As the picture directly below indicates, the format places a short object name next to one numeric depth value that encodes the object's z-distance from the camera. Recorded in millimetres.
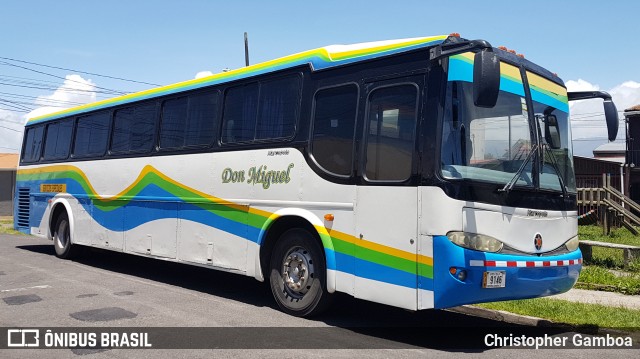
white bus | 6277
